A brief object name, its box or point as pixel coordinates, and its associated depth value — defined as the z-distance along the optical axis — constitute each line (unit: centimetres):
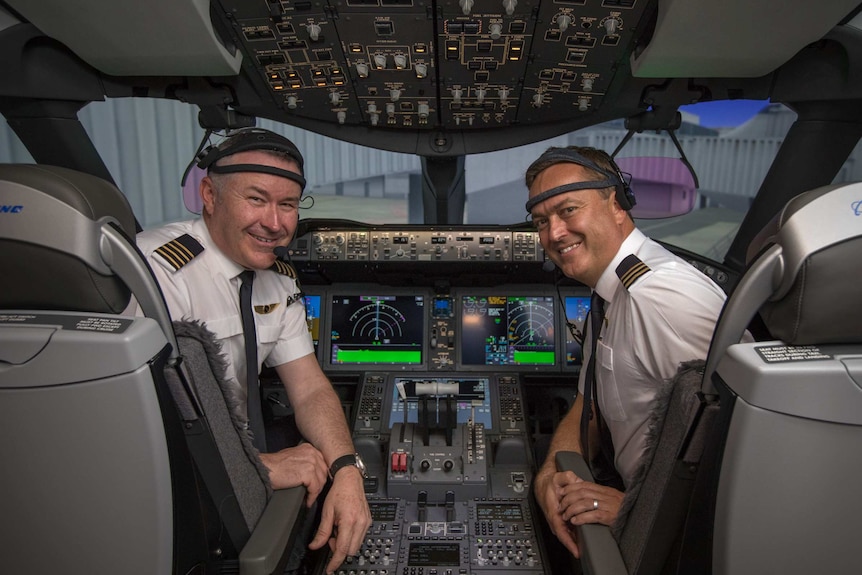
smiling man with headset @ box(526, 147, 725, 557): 121
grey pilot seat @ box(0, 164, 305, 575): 74
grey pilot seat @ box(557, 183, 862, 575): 66
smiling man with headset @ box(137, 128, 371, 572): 143
